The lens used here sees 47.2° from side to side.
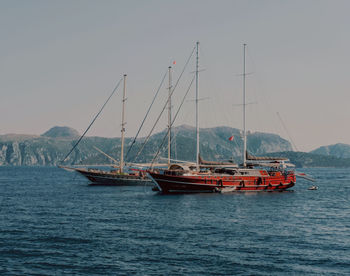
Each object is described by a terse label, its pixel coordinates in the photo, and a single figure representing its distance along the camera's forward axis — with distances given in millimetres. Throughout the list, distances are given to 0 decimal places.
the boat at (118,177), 97750
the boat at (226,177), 73375
